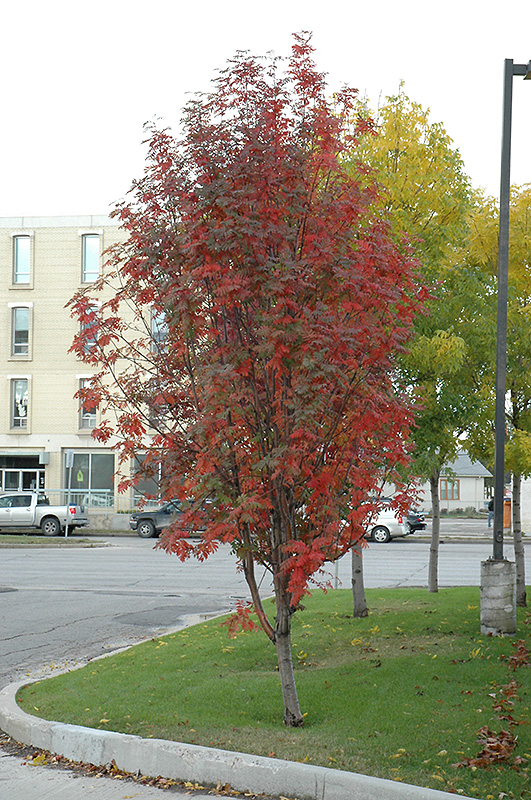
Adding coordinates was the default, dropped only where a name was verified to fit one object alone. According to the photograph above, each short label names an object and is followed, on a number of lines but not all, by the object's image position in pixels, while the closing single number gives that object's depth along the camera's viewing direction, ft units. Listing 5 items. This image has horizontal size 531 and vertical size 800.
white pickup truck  109.60
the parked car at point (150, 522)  112.37
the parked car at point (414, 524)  108.68
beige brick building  145.18
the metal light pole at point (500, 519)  30.68
